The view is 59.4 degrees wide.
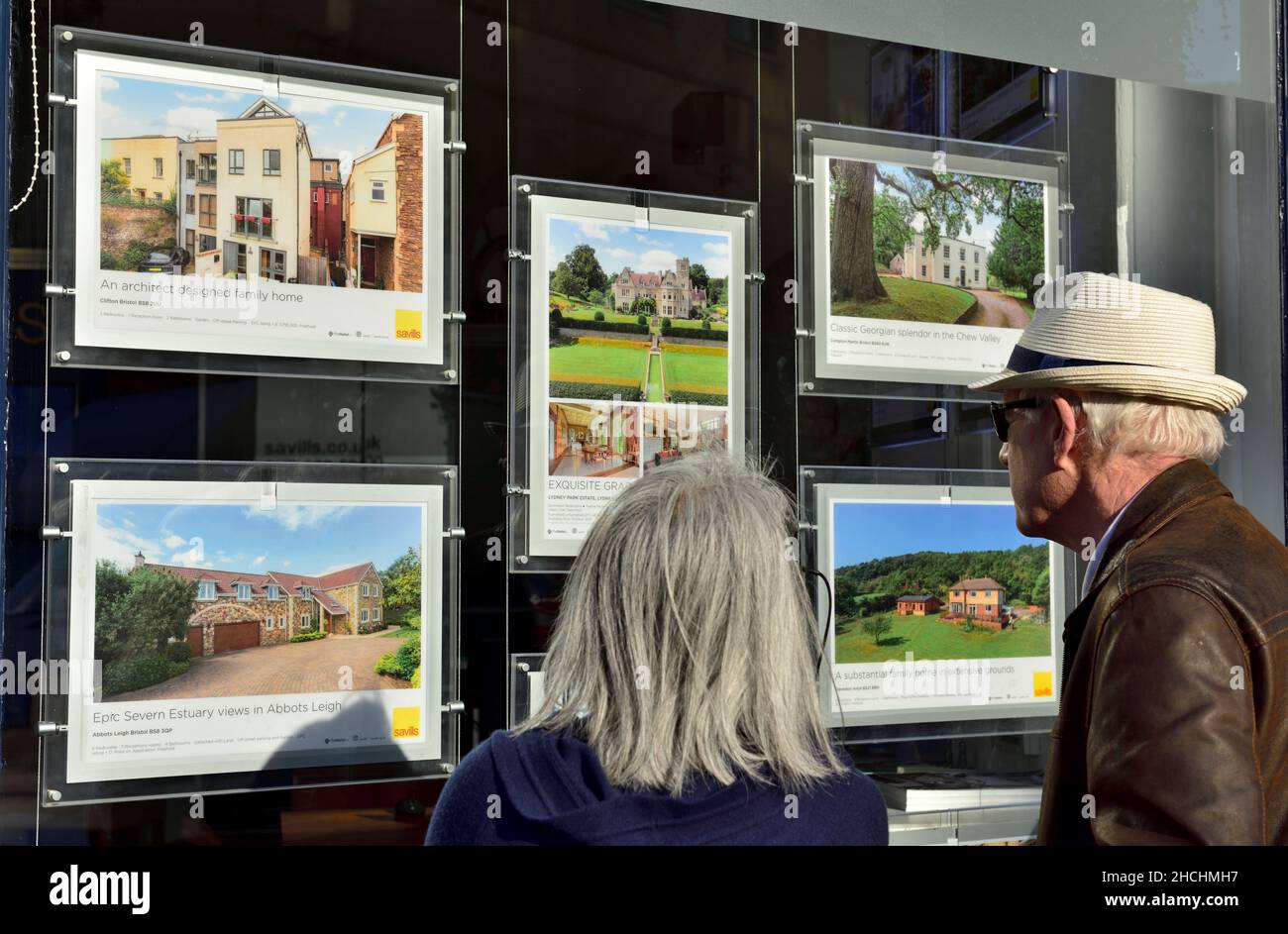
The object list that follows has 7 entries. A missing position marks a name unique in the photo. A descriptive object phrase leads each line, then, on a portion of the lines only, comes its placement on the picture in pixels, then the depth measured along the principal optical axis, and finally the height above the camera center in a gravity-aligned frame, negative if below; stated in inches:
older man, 66.8 -6.0
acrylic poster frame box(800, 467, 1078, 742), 104.0 -9.5
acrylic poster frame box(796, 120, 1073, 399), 104.3 +26.8
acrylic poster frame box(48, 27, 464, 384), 82.0 +20.4
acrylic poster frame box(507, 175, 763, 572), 93.9 +14.4
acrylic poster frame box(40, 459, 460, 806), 80.6 -10.5
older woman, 61.8 -12.9
